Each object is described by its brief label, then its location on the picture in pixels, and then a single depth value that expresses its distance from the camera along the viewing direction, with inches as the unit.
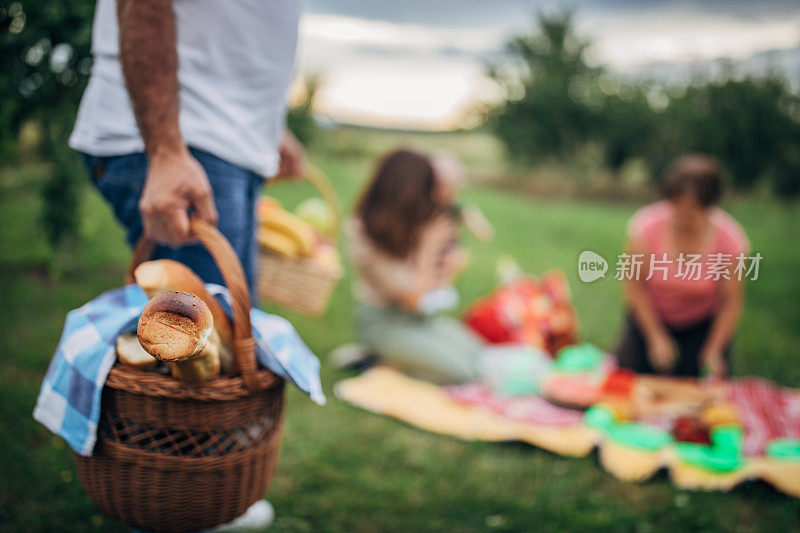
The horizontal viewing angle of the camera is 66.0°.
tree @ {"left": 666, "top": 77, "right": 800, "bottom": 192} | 381.1
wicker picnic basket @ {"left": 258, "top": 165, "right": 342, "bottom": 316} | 100.7
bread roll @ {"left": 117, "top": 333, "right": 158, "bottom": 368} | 50.2
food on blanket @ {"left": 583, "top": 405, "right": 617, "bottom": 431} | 117.3
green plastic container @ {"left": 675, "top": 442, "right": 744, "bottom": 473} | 101.4
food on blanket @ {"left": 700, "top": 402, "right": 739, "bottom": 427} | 111.5
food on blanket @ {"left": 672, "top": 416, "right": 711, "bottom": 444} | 111.8
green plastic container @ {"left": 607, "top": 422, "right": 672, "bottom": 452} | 109.1
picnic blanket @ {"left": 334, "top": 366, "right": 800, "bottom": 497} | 100.6
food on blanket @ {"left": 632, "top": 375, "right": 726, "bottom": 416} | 121.0
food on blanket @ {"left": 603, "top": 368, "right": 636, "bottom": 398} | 125.0
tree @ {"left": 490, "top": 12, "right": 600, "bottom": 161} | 527.8
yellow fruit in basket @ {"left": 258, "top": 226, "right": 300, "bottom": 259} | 100.3
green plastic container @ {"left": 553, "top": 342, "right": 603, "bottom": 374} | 142.7
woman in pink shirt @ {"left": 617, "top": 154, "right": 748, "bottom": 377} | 128.3
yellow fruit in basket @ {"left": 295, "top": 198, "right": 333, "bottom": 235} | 131.6
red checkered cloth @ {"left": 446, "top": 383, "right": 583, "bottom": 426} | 119.9
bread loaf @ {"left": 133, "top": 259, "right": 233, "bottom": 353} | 51.1
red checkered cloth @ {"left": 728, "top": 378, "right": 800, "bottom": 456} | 114.7
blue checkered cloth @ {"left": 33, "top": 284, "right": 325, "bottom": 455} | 49.5
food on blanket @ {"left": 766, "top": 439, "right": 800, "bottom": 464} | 104.4
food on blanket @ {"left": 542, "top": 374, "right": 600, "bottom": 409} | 123.9
